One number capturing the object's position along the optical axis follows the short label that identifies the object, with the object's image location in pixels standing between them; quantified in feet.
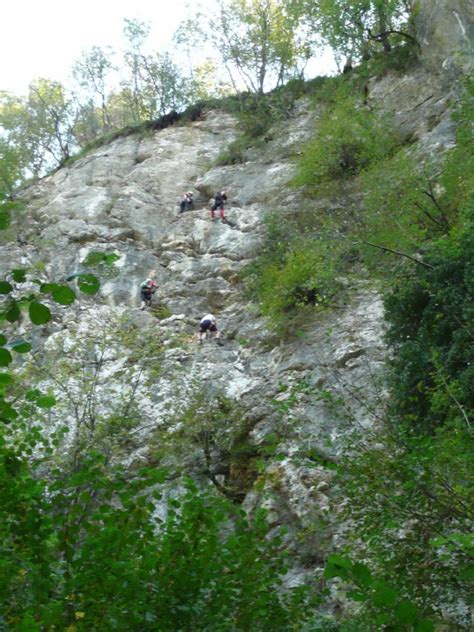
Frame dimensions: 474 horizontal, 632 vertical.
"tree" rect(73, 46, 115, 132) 111.14
